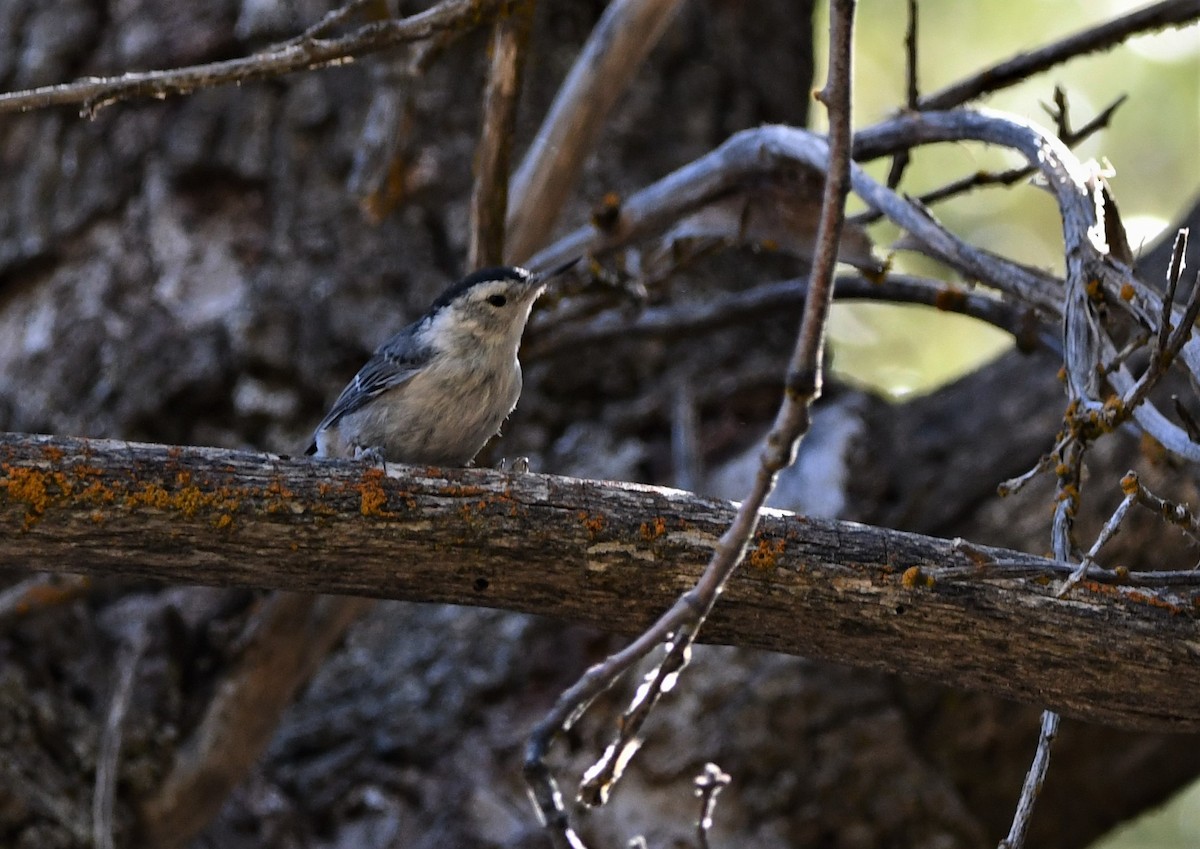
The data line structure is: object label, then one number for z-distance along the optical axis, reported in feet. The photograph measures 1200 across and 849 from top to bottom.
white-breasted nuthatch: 20.61
